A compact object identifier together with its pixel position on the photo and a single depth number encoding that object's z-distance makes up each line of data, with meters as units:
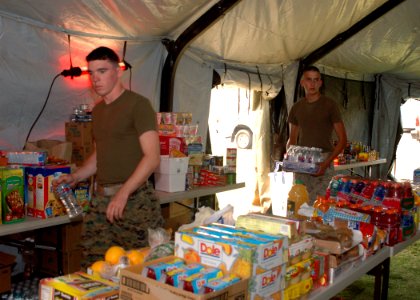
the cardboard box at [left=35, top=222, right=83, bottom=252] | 3.14
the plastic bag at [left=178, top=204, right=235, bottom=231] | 1.86
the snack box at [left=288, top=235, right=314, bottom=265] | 1.59
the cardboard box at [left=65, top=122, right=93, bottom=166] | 3.27
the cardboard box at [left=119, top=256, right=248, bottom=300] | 1.20
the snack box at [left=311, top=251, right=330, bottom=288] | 1.71
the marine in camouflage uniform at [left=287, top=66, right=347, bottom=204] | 3.89
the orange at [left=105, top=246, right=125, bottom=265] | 1.61
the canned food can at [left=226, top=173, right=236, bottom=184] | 4.12
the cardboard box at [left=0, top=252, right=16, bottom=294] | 2.79
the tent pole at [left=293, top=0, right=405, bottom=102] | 5.62
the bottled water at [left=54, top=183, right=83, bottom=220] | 2.59
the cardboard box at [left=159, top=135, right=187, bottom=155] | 3.57
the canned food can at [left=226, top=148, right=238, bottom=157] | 4.25
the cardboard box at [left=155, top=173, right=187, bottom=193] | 3.57
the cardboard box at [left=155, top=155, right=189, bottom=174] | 3.54
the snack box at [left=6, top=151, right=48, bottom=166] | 2.73
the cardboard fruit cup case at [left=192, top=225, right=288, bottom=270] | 1.38
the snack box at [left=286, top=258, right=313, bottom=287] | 1.54
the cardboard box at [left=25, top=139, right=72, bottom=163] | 3.09
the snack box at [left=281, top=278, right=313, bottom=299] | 1.53
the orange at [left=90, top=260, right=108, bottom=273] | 1.53
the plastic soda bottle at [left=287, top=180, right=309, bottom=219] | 2.48
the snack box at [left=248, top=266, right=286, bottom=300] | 1.36
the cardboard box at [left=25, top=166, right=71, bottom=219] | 2.65
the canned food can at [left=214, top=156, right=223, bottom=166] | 4.16
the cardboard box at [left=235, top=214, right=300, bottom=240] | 1.62
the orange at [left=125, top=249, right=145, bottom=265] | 1.60
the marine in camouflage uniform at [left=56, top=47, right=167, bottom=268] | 2.28
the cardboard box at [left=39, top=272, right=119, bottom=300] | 1.28
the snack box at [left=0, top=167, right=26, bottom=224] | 2.46
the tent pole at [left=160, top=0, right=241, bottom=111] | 3.88
